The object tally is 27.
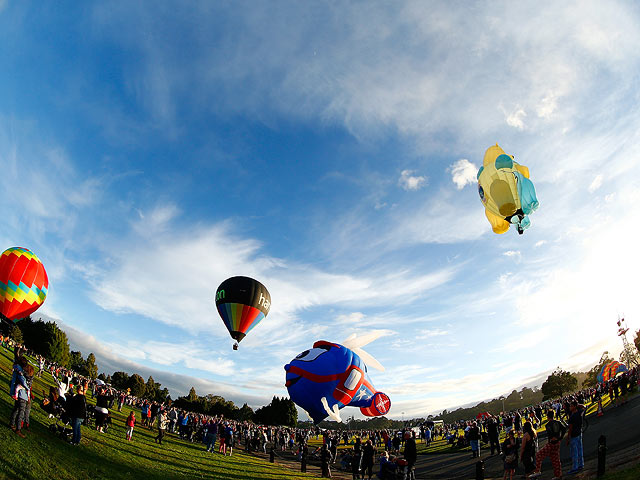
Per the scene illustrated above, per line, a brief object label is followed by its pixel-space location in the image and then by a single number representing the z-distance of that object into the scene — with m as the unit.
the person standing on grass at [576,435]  10.60
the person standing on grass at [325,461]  17.52
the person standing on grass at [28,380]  9.42
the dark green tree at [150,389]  104.39
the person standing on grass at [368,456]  14.64
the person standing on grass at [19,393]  9.08
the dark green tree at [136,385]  99.46
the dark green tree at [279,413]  90.44
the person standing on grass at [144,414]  24.92
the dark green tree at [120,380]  105.56
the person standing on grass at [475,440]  20.47
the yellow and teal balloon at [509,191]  14.49
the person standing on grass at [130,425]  16.19
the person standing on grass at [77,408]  10.10
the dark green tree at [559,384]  83.25
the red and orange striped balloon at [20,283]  22.31
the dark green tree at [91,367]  95.39
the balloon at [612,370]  46.00
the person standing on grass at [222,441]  20.55
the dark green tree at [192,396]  102.59
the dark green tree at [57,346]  73.02
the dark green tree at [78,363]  94.00
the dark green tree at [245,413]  102.58
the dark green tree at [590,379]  93.36
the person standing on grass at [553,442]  9.71
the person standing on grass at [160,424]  17.33
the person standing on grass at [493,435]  19.70
